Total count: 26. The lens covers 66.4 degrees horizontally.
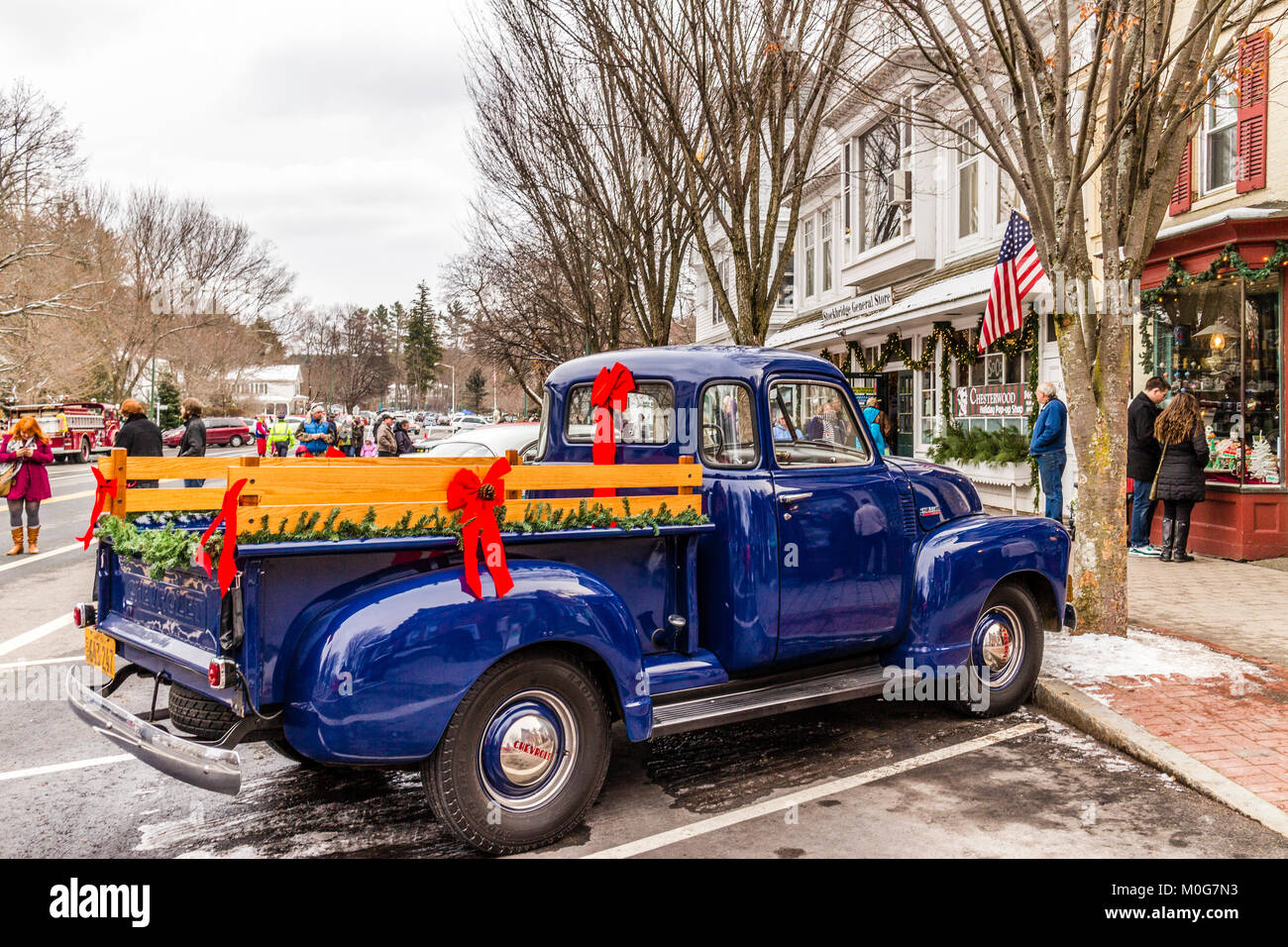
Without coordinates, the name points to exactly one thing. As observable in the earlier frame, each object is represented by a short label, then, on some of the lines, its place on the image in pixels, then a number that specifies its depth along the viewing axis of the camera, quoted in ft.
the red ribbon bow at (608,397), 16.90
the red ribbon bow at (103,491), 14.52
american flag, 41.78
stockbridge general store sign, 57.00
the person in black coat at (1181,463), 35.17
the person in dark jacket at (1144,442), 36.94
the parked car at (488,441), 39.47
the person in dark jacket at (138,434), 38.60
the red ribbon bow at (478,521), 12.05
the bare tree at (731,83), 34.63
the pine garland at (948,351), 47.50
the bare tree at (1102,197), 22.00
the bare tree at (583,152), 46.37
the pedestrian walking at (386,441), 63.46
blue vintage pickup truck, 11.32
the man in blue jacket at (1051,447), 38.65
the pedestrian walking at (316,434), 60.75
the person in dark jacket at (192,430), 42.47
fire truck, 108.27
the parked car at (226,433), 169.12
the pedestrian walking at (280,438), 61.16
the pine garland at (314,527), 11.25
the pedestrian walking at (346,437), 73.26
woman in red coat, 40.00
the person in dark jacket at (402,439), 69.03
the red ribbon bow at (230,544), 10.66
